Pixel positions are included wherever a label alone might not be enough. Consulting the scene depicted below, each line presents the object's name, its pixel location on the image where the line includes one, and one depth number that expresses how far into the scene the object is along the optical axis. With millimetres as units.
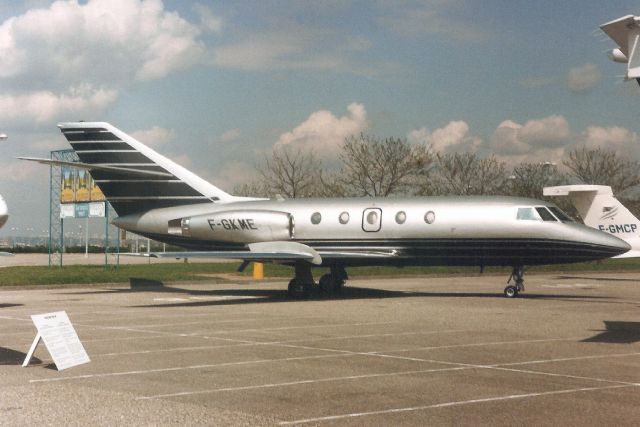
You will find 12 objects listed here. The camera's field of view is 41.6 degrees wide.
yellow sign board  44044
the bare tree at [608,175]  68250
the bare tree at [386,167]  61156
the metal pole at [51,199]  43712
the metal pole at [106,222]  39444
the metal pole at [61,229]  44547
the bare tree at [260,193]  68700
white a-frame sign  10914
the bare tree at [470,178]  65938
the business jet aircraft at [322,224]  23641
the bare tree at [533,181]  66438
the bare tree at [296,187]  65000
